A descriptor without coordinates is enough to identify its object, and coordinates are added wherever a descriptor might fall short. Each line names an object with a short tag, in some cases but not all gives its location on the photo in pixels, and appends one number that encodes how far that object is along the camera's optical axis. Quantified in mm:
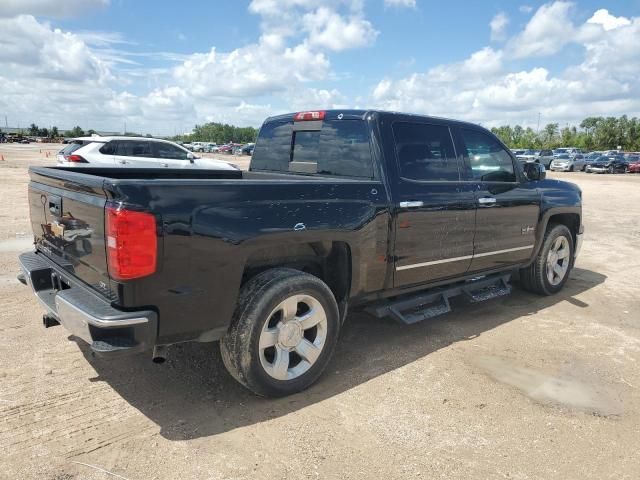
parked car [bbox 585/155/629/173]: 41400
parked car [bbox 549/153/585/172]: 41344
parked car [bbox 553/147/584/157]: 43291
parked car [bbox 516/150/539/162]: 44141
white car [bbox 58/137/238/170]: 13469
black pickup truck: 2801
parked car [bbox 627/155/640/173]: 42750
